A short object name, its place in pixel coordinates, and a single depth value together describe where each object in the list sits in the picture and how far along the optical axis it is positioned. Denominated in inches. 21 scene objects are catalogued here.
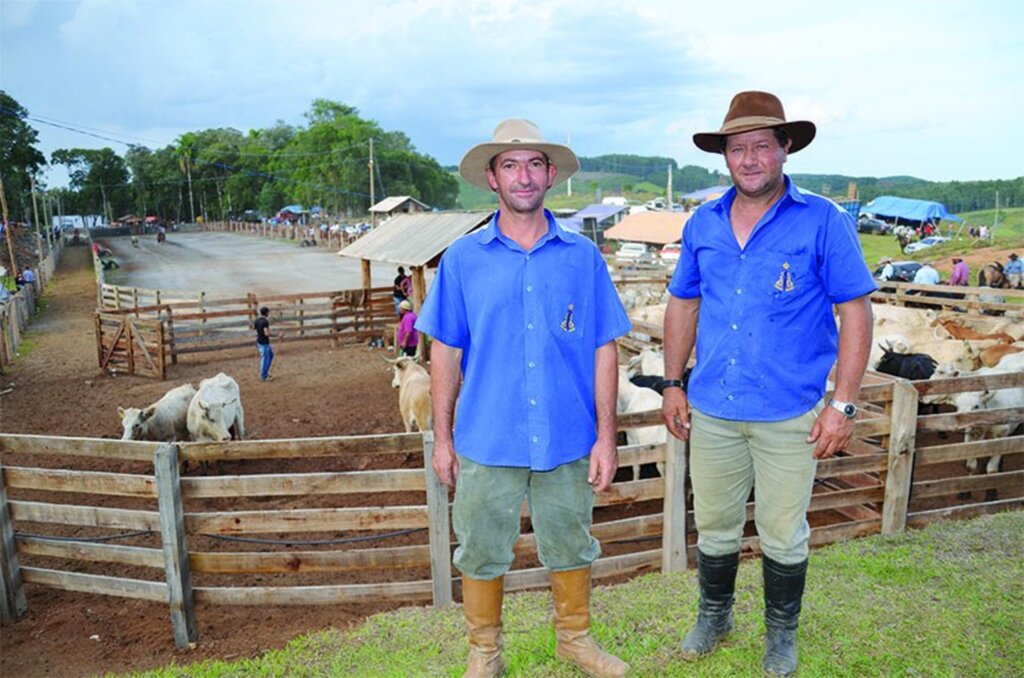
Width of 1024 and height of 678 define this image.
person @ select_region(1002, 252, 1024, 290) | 810.8
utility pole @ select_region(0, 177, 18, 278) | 1027.8
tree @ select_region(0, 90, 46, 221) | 1544.0
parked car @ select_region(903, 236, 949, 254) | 1521.9
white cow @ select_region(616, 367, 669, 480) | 292.8
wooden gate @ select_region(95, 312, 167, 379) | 567.8
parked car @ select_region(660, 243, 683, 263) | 1419.0
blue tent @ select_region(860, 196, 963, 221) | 2102.6
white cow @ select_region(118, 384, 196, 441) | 357.1
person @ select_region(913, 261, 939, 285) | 704.5
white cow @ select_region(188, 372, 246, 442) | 364.5
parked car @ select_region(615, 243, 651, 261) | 1572.0
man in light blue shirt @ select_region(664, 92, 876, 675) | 113.7
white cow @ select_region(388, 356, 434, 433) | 360.8
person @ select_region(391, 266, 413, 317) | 708.7
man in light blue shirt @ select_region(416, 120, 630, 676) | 112.3
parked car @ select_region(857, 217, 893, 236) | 2012.8
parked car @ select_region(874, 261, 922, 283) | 907.6
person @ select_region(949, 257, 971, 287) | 722.8
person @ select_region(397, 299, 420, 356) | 546.0
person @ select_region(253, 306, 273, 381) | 537.3
